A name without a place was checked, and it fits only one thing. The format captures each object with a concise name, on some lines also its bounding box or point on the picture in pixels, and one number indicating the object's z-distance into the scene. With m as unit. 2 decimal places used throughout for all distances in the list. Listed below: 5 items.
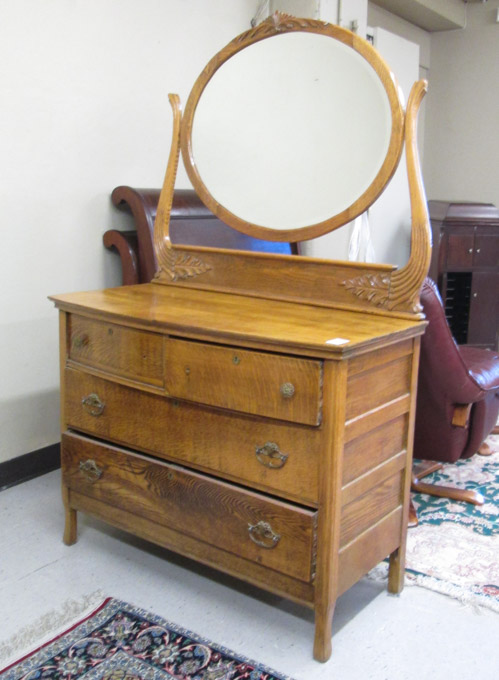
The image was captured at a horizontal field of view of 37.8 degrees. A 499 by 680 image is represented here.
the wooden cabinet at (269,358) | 1.86
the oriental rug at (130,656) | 1.84
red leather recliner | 2.53
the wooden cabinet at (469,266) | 4.60
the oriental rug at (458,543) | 2.25
